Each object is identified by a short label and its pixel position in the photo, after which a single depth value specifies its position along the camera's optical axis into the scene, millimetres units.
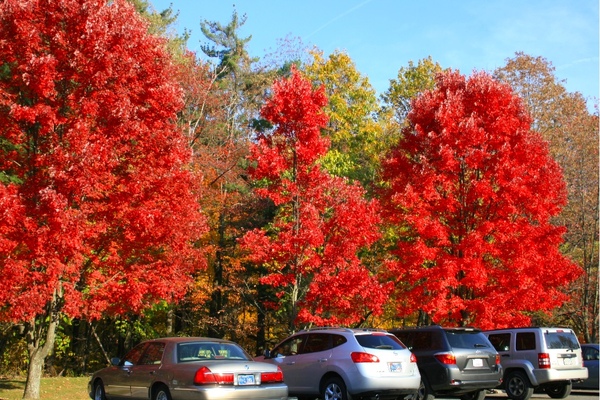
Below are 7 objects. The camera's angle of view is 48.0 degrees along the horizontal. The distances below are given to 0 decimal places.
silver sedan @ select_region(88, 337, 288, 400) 10664
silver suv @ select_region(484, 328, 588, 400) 16672
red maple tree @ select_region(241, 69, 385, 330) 19266
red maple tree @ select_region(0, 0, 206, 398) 15070
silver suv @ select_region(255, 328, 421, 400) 12508
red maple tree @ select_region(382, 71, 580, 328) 21172
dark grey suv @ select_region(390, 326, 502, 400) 14164
